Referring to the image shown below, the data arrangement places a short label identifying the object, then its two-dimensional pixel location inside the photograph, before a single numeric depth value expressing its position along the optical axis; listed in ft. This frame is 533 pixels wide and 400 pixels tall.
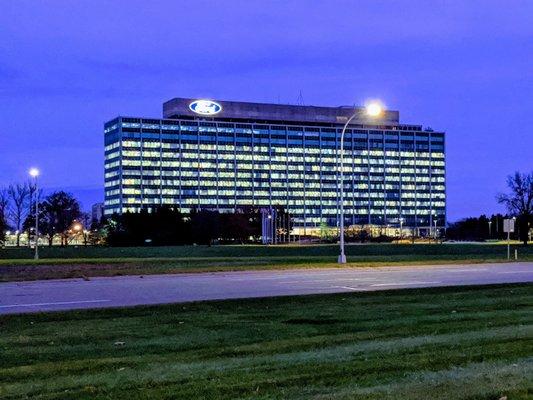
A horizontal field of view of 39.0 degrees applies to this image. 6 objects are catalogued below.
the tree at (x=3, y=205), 434.88
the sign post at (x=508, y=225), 151.10
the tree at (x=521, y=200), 354.08
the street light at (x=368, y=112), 126.88
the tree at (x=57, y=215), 519.60
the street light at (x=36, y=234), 173.02
